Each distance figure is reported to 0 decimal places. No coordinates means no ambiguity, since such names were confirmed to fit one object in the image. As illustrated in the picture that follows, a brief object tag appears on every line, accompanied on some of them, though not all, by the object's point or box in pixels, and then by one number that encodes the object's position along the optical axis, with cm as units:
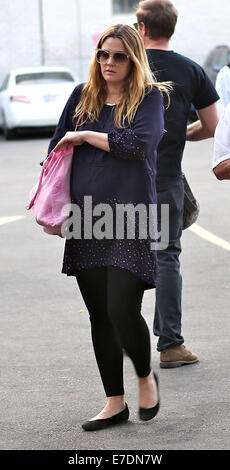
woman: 735
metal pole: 5185
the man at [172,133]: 908
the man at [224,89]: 999
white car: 3424
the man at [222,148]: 716
